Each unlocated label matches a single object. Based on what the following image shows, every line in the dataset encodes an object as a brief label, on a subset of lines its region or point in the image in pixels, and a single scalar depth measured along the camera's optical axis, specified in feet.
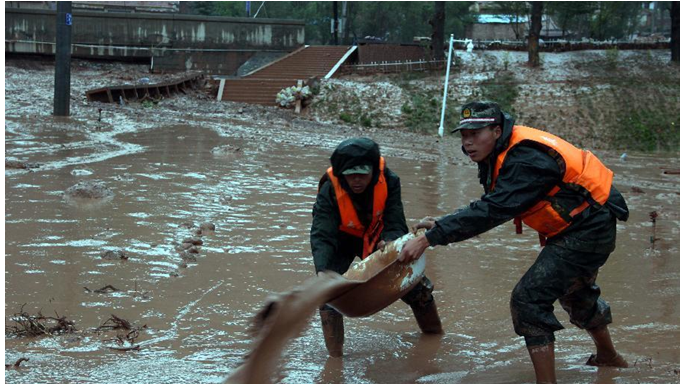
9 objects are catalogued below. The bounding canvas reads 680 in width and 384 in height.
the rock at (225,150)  49.54
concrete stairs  99.09
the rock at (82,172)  38.99
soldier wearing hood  15.47
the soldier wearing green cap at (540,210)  13.93
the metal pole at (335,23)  141.59
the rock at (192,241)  26.32
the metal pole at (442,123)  81.55
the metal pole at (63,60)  66.54
